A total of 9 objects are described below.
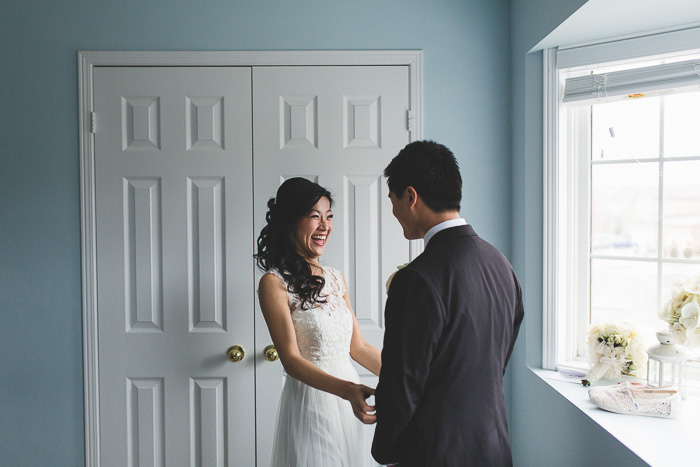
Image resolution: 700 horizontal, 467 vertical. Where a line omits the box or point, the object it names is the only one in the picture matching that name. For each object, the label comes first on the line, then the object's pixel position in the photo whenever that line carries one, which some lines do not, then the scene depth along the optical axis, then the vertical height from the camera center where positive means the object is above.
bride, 1.60 -0.37
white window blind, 1.68 +0.49
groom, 1.18 -0.29
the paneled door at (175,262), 2.15 -0.18
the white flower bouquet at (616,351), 1.74 -0.46
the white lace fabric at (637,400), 1.51 -0.57
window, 1.76 +0.10
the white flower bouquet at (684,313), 1.53 -0.29
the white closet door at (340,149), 2.15 +0.31
